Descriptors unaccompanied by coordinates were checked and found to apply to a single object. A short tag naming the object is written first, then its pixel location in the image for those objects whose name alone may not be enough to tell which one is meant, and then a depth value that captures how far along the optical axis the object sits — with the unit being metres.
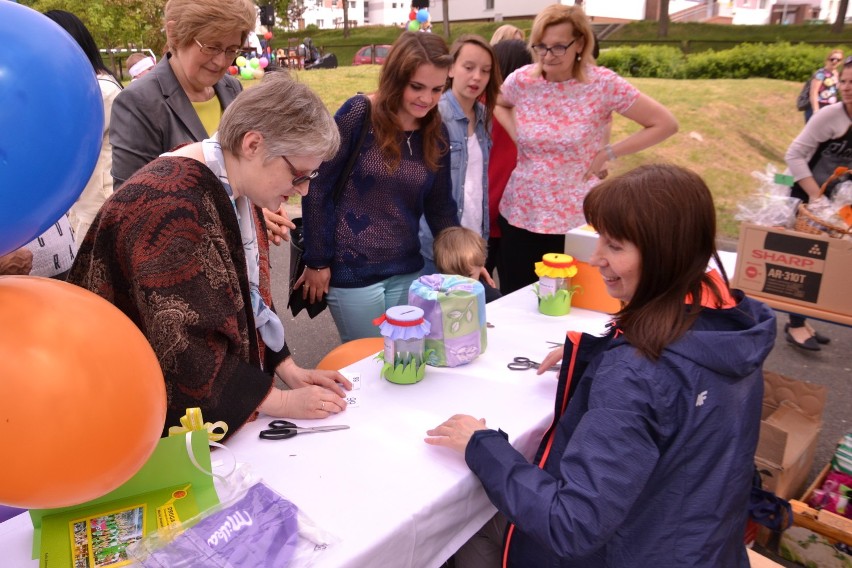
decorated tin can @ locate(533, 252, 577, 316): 2.17
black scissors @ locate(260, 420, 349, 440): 1.46
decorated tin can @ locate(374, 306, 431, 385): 1.69
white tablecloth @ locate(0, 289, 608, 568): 1.19
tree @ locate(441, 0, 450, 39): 23.93
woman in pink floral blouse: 2.73
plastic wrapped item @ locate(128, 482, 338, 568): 1.05
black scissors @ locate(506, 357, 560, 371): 1.82
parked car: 20.14
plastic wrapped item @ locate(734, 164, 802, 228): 2.53
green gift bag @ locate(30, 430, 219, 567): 1.07
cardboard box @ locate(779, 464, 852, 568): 2.07
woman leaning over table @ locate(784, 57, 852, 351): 3.49
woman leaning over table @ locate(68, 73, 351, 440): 1.30
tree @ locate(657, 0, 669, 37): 19.06
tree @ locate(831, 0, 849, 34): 15.61
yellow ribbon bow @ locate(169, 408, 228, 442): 1.22
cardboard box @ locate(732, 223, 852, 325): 2.38
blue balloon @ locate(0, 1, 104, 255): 0.78
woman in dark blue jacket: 1.12
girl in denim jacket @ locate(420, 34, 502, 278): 2.68
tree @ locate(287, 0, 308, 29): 34.82
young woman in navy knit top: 2.25
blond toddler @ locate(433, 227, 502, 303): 2.43
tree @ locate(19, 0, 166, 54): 14.84
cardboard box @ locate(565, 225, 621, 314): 2.23
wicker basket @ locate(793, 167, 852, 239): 2.37
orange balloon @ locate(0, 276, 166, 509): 0.82
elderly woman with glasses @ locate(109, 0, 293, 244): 2.12
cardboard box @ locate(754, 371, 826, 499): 2.26
